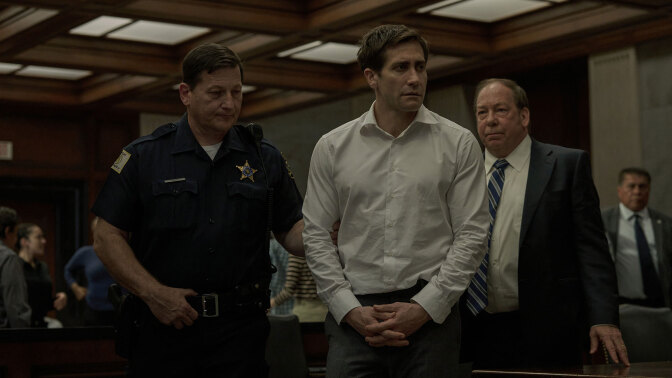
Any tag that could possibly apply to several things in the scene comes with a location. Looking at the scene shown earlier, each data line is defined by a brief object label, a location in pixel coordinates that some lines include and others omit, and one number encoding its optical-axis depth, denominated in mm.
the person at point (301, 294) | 5688
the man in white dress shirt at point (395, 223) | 2432
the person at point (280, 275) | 6004
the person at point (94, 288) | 7707
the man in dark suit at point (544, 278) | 3107
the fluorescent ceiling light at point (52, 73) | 10711
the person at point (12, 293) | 6227
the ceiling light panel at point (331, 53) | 9727
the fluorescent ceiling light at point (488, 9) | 8469
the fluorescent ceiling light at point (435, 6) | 8180
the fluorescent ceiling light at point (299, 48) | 9469
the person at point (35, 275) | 7168
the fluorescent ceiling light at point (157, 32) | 8922
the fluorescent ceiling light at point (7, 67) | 10180
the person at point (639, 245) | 6234
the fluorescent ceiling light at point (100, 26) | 8633
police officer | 2734
